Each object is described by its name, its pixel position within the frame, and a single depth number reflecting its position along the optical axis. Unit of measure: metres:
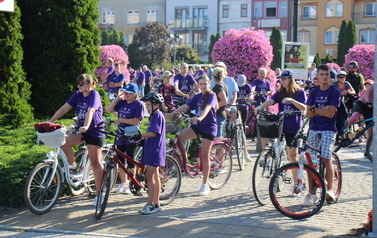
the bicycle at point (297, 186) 7.27
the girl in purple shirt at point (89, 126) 7.80
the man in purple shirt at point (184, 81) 15.39
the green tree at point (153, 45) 48.50
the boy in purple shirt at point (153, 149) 7.40
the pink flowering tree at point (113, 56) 27.81
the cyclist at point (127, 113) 7.92
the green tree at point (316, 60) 46.22
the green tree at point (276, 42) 45.75
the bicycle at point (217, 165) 9.06
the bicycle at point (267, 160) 7.91
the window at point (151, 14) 59.09
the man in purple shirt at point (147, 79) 27.97
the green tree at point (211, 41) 53.81
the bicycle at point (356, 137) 10.98
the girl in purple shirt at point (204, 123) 8.62
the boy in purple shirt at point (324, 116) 7.68
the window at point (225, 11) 57.12
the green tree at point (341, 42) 48.93
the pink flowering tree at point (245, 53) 15.82
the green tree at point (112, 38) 52.50
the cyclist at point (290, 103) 8.39
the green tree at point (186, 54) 51.00
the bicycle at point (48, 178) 7.17
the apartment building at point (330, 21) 56.28
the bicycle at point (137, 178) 7.20
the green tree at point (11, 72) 11.35
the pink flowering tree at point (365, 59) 27.11
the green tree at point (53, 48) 12.55
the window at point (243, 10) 56.91
